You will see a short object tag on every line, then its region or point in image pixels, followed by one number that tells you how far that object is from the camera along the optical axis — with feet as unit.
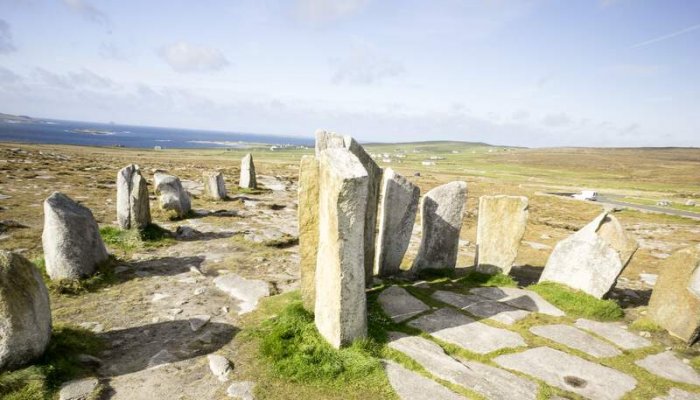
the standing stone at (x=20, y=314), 16.65
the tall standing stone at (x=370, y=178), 27.20
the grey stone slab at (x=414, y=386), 17.03
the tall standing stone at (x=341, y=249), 18.45
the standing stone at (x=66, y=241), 27.02
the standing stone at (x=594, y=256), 29.53
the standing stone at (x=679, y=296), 24.27
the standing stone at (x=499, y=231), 34.73
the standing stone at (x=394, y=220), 30.81
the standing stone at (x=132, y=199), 39.55
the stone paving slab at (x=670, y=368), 20.30
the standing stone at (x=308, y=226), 22.71
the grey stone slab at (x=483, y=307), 25.76
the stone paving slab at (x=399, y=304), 24.63
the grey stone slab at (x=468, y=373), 17.76
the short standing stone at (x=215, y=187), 66.33
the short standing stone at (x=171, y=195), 51.24
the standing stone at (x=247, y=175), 84.02
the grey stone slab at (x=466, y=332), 22.03
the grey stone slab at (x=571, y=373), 18.60
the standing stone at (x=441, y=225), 34.86
